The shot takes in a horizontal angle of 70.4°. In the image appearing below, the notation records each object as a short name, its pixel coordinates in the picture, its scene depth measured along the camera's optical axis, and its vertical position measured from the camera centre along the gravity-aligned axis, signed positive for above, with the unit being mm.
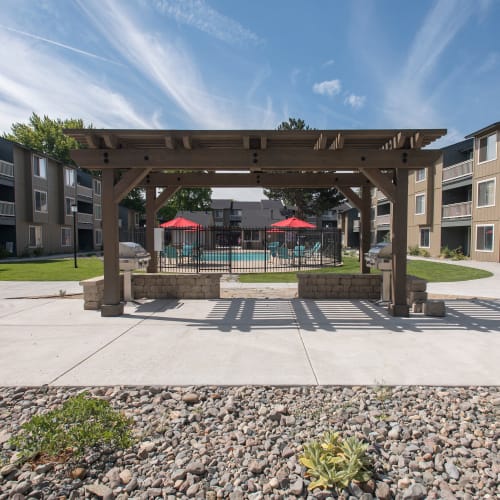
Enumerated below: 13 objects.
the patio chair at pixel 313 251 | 21827 -844
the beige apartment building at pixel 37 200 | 24688 +2829
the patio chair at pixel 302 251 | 19875 -763
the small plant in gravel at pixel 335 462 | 2336 -1560
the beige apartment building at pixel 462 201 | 20906 +2643
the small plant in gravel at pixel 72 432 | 2611 -1504
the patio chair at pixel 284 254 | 19677 -939
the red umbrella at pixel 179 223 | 18078 +724
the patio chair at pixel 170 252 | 18375 -815
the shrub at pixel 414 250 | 28006 -951
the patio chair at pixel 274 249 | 22359 -773
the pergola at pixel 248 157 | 6684 +1578
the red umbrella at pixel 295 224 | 18695 +729
